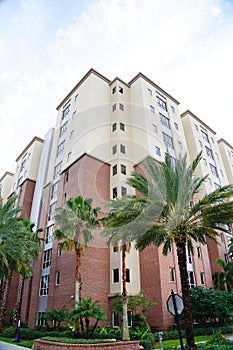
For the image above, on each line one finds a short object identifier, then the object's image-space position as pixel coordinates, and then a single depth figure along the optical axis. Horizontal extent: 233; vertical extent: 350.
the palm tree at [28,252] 23.01
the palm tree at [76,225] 22.52
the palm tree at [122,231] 15.63
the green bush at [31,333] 21.02
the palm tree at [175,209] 14.84
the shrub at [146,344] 17.12
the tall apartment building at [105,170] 26.48
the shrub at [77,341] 15.08
